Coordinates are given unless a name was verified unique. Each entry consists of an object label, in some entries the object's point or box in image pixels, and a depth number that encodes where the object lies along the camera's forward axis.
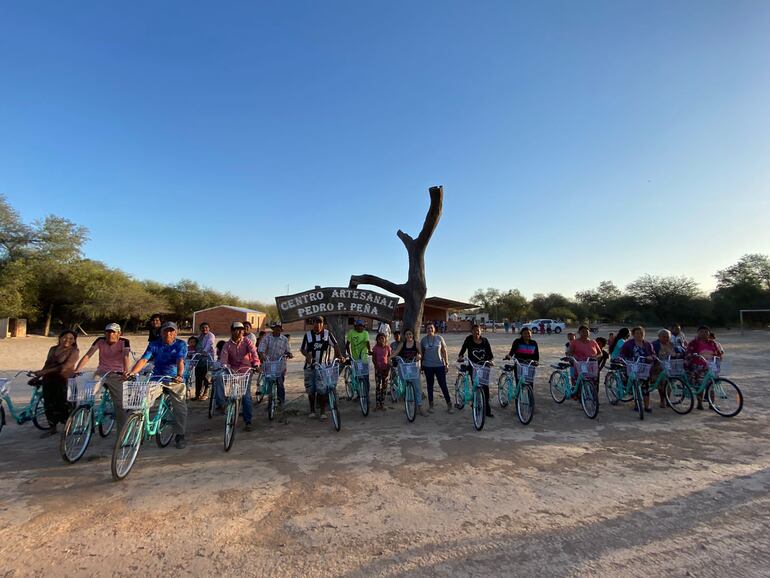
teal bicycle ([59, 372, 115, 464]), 4.72
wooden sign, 9.09
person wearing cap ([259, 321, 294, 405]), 7.10
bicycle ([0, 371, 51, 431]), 5.46
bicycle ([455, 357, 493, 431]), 6.26
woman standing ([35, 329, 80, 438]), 5.89
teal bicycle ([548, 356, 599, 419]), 6.98
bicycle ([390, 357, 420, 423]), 6.82
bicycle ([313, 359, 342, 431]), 6.22
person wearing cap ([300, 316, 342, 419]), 6.91
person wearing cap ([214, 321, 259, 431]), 6.07
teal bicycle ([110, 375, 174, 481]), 4.22
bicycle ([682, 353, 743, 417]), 6.93
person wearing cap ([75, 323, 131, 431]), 5.41
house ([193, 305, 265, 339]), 37.59
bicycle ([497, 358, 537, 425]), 6.53
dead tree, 9.80
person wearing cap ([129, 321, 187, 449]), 5.19
